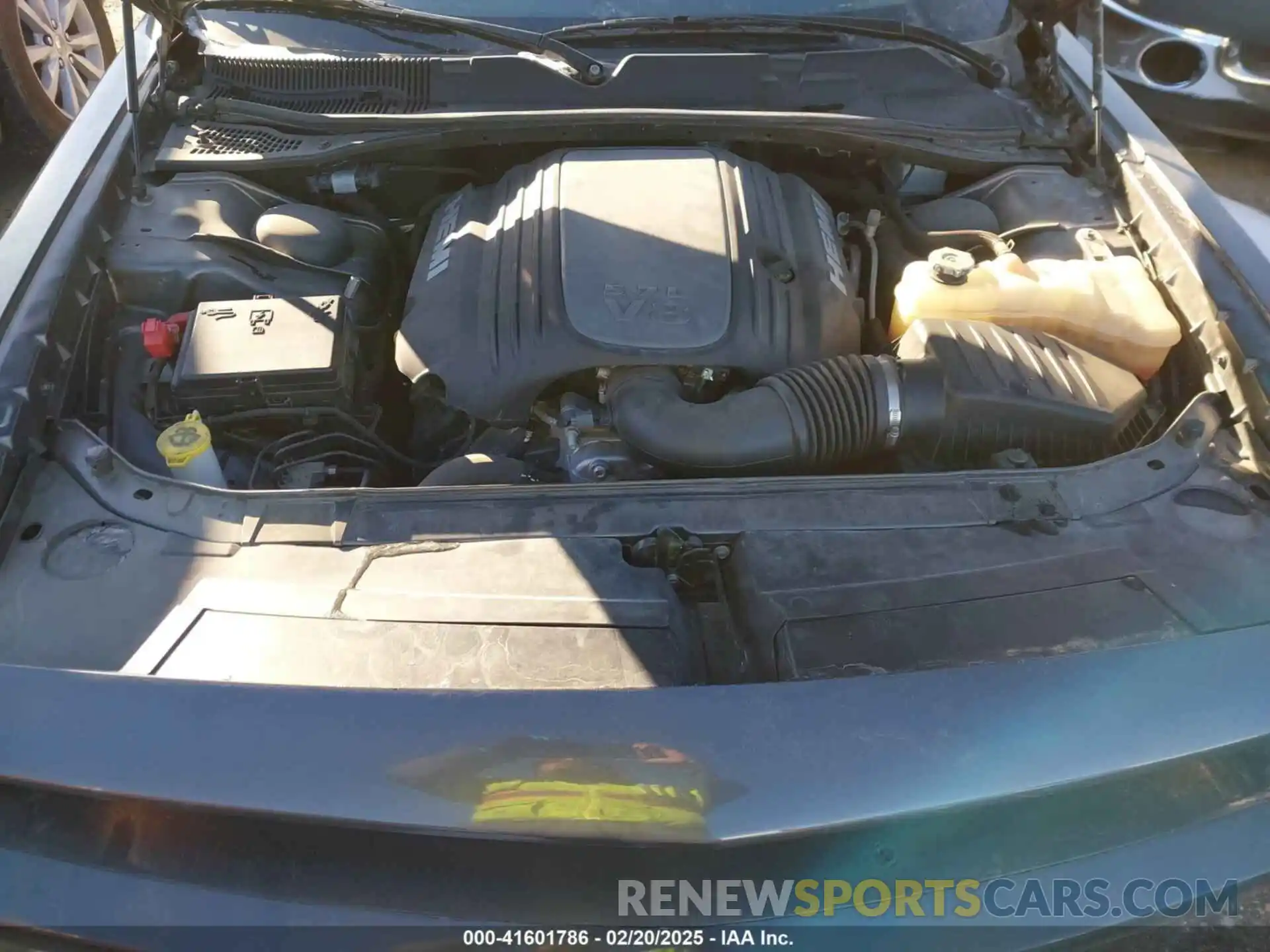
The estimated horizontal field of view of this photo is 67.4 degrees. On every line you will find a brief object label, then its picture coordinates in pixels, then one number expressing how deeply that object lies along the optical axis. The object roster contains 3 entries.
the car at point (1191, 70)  3.55
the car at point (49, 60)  3.40
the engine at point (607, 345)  1.40
